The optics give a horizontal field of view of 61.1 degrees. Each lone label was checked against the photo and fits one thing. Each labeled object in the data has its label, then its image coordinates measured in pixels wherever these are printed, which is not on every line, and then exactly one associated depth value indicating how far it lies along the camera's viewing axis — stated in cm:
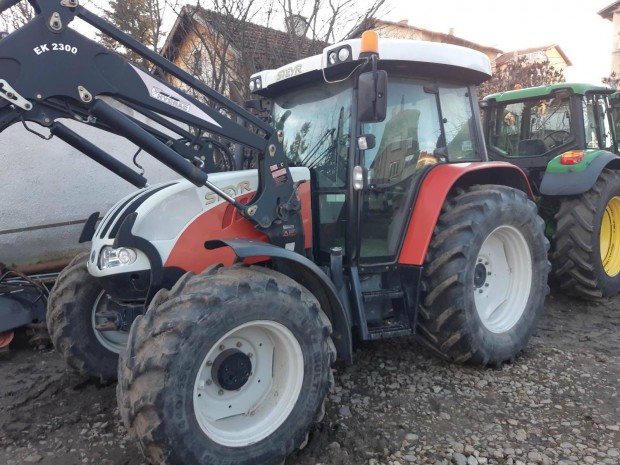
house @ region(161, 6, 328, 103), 802
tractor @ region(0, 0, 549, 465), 226
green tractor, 471
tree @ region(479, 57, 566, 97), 1420
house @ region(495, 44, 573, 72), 3134
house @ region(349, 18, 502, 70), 873
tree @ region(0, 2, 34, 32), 708
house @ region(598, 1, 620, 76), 2680
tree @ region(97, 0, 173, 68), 813
